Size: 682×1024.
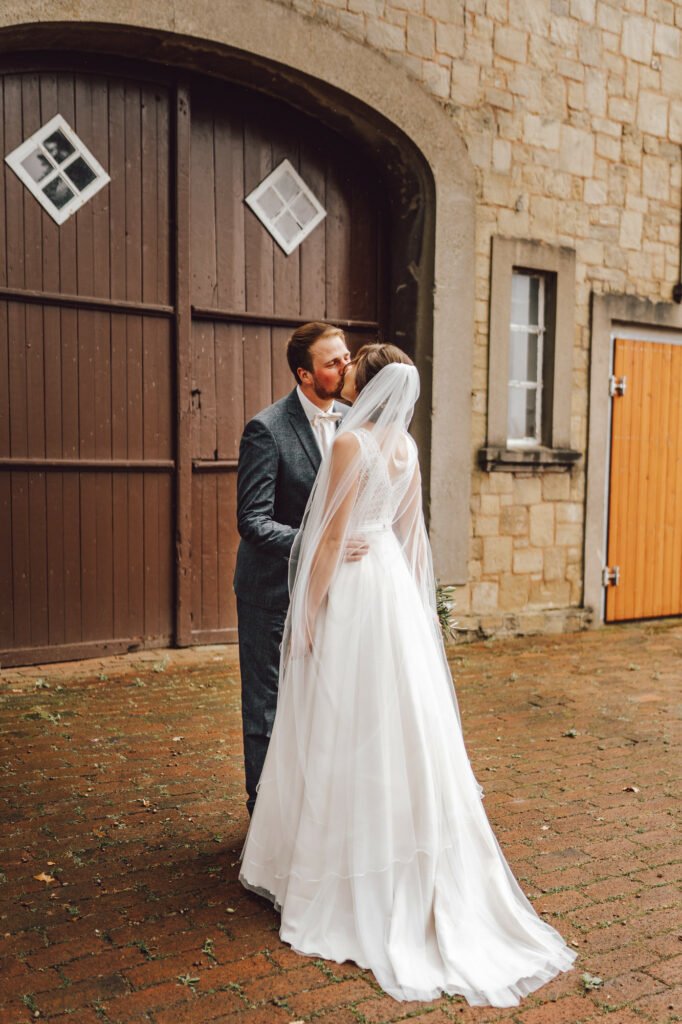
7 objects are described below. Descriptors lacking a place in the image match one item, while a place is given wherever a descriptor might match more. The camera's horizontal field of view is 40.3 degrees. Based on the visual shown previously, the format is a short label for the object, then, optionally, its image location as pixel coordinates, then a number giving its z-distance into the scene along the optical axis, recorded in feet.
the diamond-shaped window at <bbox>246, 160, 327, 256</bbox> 21.98
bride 9.02
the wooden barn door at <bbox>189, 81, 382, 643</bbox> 21.40
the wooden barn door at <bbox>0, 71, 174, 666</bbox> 19.40
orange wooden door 26.78
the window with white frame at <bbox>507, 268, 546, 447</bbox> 24.89
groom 11.26
